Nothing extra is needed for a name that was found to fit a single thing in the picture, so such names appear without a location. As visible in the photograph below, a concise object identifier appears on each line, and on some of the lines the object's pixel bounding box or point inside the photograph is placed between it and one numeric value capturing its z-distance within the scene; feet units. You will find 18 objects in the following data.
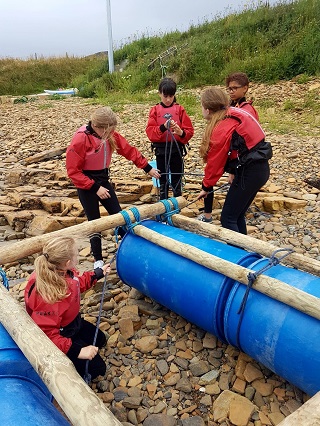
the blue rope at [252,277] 7.98
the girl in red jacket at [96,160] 11.52
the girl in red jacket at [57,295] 7.92
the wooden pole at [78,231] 9.78
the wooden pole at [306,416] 5.10
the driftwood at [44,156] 27.17
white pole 57.03
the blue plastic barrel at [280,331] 7.22
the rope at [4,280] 9.36
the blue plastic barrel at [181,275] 8.92
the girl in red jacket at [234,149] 10.68
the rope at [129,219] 10.98
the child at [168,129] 14.57
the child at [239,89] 12.60
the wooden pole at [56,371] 5.48
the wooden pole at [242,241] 9.04
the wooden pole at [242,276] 7.19
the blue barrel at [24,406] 5.70
